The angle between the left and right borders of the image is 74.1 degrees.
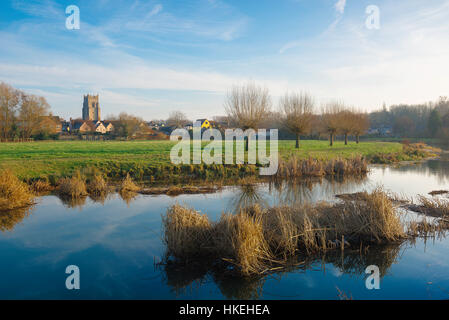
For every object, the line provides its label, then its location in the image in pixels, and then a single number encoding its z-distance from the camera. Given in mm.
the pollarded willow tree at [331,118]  40081
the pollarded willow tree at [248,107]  28141
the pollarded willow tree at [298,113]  33562
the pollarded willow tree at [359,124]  43875
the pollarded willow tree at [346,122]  41178
